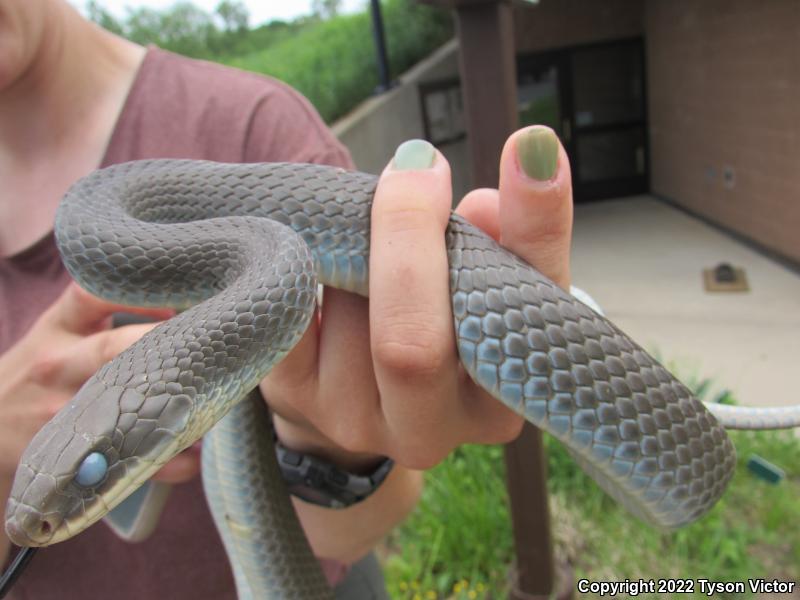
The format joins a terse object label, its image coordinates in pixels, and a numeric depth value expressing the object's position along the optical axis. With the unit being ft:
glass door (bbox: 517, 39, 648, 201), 32.48
